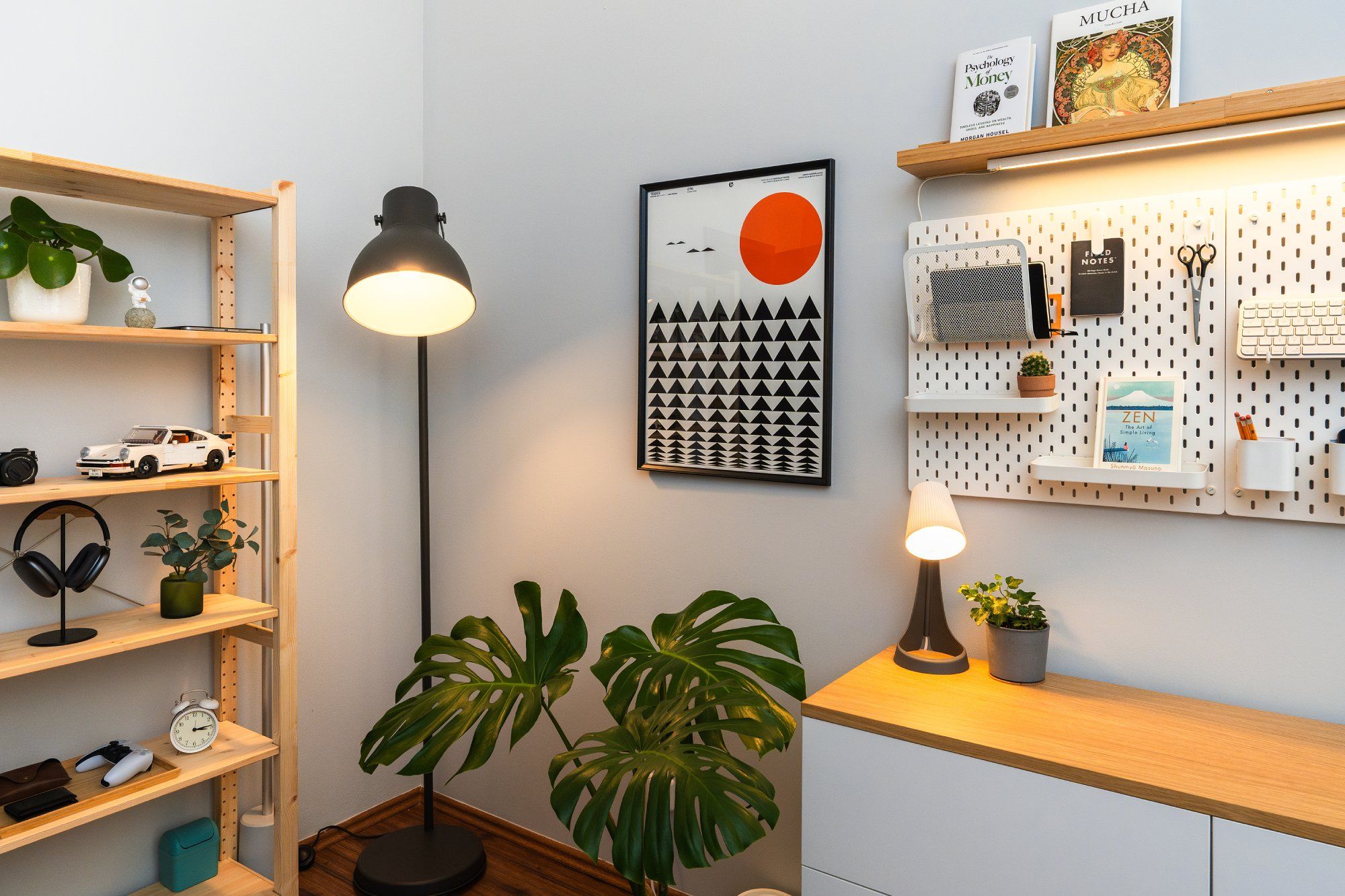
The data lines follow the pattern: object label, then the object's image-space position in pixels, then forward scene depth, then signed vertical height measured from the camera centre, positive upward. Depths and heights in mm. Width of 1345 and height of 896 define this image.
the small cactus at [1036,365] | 1573 +124
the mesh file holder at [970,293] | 1599 +272
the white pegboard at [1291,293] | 1392 +241
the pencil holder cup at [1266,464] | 1388 -53
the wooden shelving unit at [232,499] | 1711 -278
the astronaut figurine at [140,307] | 1859 +261
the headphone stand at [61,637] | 1765 -470
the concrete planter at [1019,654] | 1535 -417
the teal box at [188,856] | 2045 -1081
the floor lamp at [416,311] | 1925 +296
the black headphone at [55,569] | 1752 -320
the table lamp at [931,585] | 1603 -312
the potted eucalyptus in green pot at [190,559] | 1896 -318
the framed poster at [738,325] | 1951 +255
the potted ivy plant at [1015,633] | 1538 -377
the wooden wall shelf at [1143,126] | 1254 +516
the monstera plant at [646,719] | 1257 -536
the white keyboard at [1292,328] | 1350 +175
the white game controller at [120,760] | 1809 -766
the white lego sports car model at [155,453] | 1789 -73
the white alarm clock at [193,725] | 1942 -718
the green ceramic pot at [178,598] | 1920 -409
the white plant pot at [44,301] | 1691 +245
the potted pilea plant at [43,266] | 1655 +312
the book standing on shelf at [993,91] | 1602 +670
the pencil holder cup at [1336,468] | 1338 -56
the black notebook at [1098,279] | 1562 +289
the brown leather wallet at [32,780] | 1729 -773
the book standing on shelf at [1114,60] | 1476 +677
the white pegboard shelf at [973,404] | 1572 +50
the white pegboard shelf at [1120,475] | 1439 -79
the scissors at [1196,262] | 1485 +305
